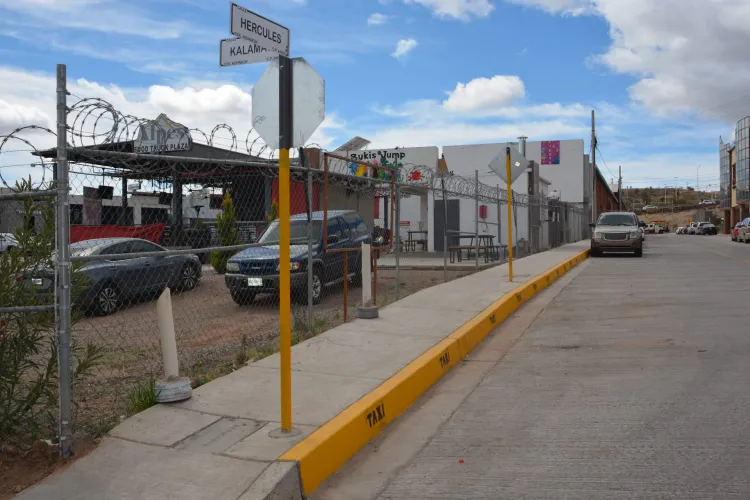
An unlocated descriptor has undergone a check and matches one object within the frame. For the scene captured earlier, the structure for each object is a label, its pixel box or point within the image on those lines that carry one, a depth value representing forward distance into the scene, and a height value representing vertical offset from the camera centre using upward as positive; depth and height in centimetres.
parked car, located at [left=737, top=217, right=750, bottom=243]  3834 -1
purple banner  4425 +548
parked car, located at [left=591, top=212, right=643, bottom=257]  2466 -11
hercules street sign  414 +136
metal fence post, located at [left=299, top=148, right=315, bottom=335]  776 -19
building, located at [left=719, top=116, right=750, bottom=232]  6894 +629
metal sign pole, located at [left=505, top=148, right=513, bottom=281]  1319 +103
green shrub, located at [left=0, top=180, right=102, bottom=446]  417 -61
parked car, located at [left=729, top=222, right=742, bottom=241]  4166 +0
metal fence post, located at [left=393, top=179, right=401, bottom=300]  1040 +9
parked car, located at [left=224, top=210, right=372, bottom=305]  916 -42
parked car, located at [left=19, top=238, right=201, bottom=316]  845 -56
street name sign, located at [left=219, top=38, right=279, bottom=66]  439 +125
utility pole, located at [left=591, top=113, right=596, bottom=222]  4216 +579
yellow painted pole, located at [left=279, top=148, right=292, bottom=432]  440 -42
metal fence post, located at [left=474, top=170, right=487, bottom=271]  1556 +91
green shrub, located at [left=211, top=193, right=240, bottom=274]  1064 +9
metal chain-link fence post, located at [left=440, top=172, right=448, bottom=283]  1406 -31
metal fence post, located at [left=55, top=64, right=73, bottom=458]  403 -19
